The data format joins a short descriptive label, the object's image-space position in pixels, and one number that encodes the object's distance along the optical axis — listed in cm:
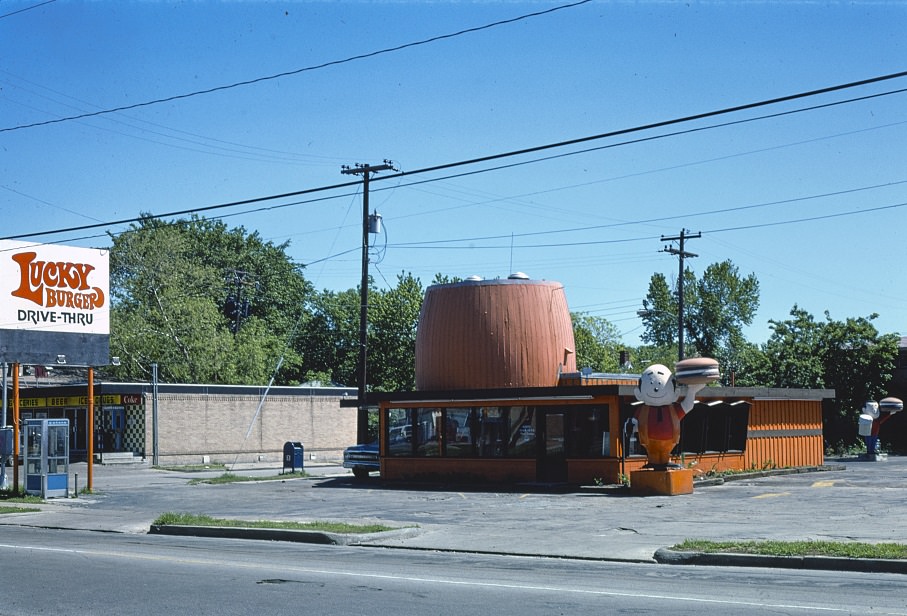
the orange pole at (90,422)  2849
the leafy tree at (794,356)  5025
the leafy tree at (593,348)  7312
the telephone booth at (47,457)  2714
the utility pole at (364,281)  3803
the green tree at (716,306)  9188
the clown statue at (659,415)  2517
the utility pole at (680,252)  5302
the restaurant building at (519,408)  2767
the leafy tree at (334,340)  7675
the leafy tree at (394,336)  6038
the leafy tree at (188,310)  5962
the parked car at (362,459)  3350
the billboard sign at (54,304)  2948
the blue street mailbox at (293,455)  3709
